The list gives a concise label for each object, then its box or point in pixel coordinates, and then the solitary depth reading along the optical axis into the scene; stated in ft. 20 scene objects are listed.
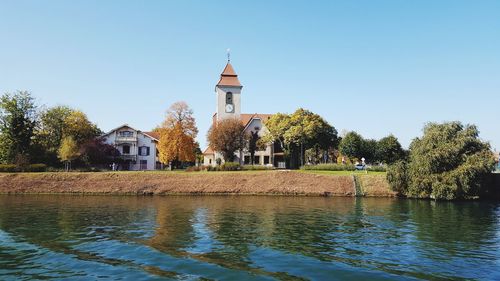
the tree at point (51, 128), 250.55
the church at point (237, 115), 266.16
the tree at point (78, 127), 258.37
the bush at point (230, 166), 212.02
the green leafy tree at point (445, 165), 147.54
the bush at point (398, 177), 161.99
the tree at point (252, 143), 246.68
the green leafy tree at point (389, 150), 253.03
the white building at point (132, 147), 266.36
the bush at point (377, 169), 204.74
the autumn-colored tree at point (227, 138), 229.86
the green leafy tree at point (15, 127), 223.45
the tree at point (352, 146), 258.16
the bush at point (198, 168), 215.35
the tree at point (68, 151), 212.84
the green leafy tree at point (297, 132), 230.89
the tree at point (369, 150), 260.21
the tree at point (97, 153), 230.68
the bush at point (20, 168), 198.64
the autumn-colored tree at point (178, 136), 232.12
